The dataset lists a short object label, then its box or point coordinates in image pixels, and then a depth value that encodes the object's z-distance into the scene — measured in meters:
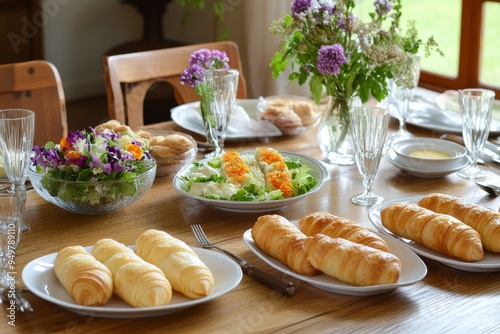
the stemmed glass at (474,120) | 1.88
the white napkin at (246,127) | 2.15
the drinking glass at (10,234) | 1.45
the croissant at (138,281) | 1.39
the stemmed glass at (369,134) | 1.74
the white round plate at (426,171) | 1.93
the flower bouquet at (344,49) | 1.89
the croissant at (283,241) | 1.50
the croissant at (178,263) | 1.42
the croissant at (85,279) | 1.40
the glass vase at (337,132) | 1.98
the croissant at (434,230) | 1.53
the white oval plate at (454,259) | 1.52
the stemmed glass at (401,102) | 2.10
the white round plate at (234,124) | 2.15
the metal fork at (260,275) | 1.48
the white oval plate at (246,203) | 1.74
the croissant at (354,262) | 1.44
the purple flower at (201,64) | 2.00
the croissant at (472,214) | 1.56
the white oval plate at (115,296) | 1.40
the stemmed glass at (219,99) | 1.94
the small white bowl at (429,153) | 1.94
